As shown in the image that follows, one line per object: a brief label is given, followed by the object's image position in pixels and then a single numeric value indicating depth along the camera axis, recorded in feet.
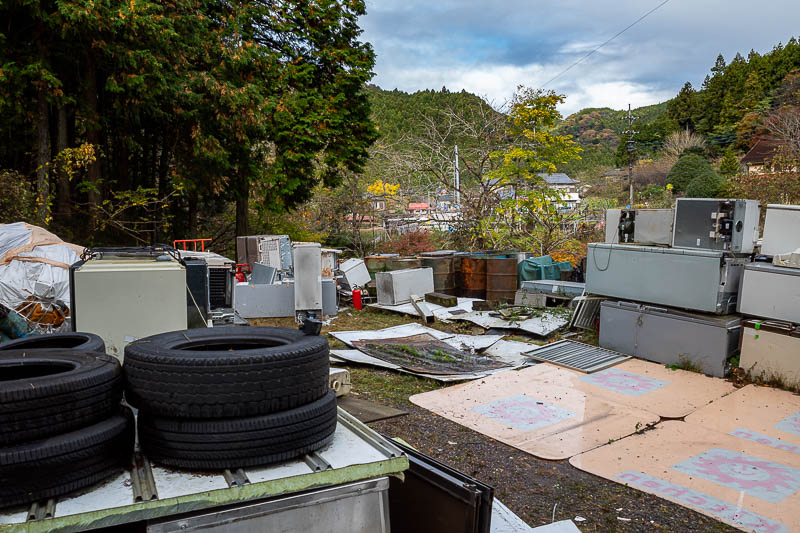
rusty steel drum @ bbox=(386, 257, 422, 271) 39.40
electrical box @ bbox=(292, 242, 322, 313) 33.60
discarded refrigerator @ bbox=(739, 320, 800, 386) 20.47
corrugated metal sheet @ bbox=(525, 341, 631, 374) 24.25
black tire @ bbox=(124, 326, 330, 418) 6.70
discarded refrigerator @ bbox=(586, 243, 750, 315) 22.36
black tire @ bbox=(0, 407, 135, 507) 5.85
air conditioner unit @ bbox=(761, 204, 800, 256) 21.22
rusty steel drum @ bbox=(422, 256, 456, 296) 39.60
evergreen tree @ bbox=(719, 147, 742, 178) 90.64
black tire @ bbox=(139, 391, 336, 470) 6.70
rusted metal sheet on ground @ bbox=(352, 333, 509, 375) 24.08
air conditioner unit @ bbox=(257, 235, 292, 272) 42.39
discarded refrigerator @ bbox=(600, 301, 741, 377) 22.36
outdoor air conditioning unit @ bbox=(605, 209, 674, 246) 24.94
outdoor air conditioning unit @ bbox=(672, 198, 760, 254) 22.24
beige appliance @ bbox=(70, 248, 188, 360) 10.88
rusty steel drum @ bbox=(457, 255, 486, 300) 38.68
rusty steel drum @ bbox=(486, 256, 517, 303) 37.27
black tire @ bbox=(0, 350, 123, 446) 6.02
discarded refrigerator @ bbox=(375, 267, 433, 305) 37.17
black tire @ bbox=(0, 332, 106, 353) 8.64
